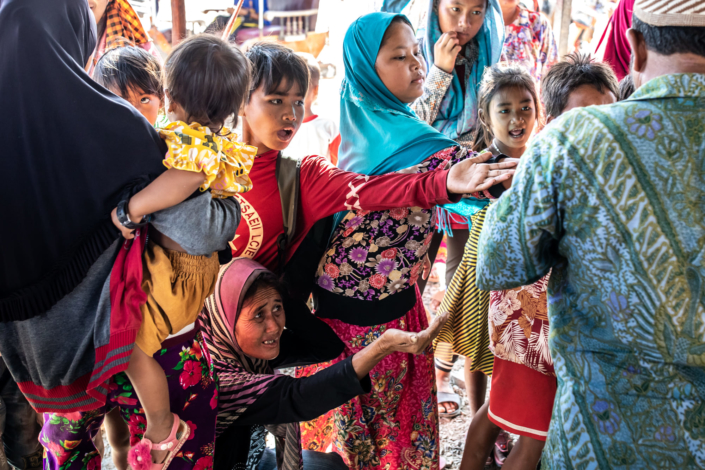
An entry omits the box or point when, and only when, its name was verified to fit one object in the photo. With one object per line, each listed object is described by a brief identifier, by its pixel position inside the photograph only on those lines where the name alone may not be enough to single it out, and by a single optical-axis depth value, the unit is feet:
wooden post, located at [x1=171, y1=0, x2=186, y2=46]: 10.85
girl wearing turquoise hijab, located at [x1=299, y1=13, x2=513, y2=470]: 6.59
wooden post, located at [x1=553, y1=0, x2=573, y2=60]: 18.83
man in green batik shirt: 3.37
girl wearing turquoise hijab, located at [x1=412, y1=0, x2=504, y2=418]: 8.56
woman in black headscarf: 4.31
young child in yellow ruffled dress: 4.52
